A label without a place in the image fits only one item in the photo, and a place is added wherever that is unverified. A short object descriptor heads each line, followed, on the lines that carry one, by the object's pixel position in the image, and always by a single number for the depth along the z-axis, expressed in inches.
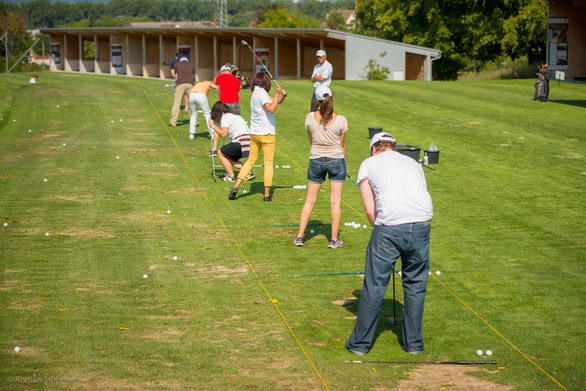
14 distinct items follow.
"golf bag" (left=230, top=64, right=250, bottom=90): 760.5
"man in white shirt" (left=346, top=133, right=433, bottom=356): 317.4
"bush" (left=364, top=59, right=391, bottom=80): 1724.9
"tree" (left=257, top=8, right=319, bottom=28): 4060.5
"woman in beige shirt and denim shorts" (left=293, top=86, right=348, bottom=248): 466.9
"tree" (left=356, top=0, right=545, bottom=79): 2198.6
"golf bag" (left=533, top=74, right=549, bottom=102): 1195.3
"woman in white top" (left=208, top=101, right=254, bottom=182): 643.5
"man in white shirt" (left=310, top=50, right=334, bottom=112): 828.0
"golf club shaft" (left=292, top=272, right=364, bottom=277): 427.5
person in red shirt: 719.1
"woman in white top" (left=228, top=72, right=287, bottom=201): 569.0
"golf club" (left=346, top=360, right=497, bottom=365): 315.3
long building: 1771.7
